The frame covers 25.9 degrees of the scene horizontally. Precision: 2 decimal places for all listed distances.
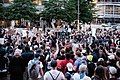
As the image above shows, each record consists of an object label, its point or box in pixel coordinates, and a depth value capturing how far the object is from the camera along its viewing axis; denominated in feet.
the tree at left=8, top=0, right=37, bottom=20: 123.84
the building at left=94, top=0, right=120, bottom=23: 231.32
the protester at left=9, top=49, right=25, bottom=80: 27.38
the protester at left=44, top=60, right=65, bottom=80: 20.86
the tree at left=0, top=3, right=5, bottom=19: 126.34
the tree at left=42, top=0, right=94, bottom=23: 127.27
